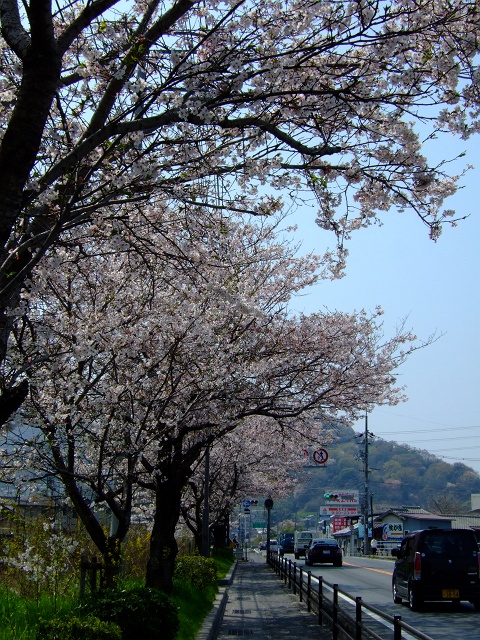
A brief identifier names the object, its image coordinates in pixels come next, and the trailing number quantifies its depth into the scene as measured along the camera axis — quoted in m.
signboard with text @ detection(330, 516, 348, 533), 106.40
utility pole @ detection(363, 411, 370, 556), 57.56
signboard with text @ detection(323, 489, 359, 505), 105.12
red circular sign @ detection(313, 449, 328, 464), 30.34
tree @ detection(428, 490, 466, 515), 91.93
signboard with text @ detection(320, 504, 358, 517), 108.19
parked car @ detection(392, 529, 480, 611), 15.09
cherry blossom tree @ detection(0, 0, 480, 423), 5.45
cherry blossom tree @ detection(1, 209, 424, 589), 9.46
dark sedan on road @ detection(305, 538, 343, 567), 34.69
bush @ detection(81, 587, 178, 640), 7.41
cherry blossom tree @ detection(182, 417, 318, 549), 23.70
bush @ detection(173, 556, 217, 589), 16.41
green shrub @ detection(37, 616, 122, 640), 6.30
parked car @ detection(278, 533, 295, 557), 66.19
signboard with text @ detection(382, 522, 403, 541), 69.38
